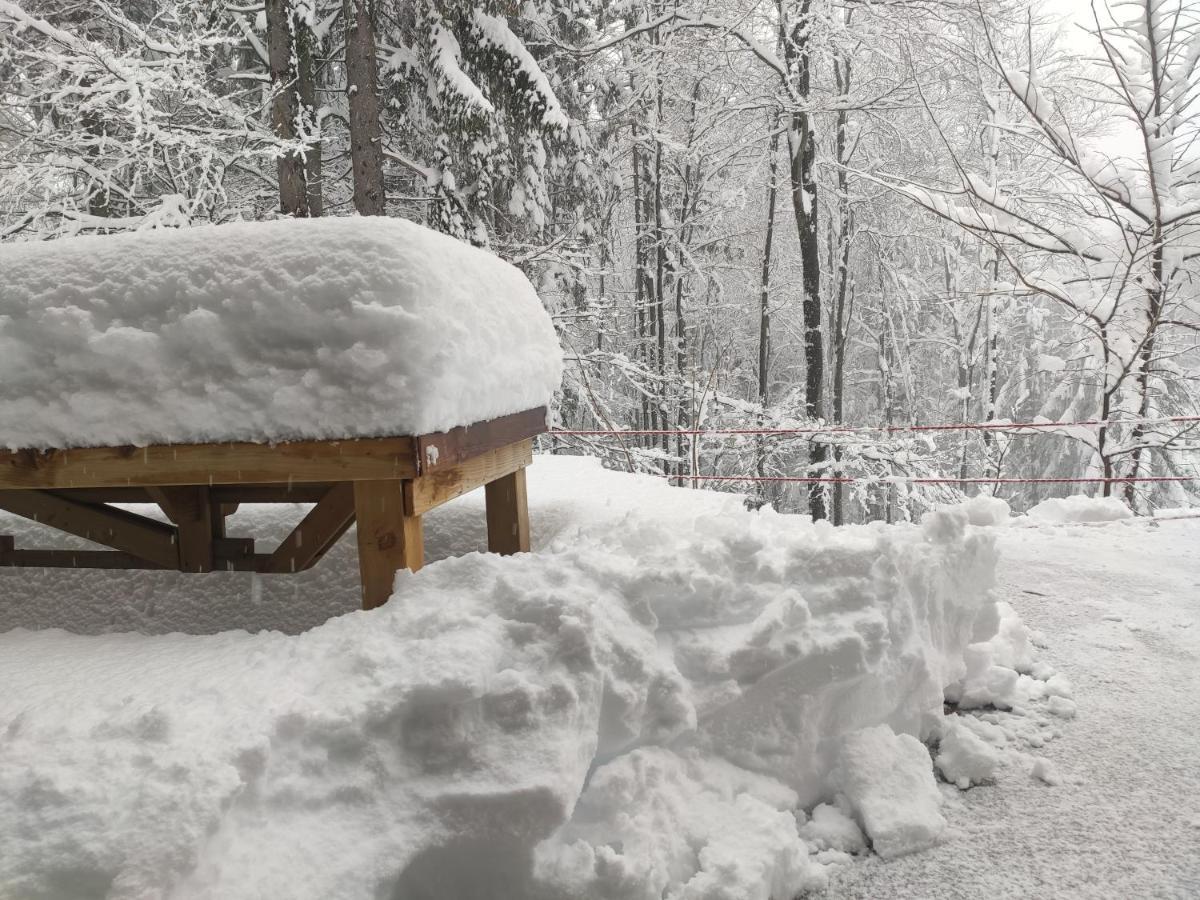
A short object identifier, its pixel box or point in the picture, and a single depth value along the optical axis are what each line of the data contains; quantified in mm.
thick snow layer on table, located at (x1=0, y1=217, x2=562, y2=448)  1983
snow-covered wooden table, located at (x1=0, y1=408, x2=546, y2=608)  2121
